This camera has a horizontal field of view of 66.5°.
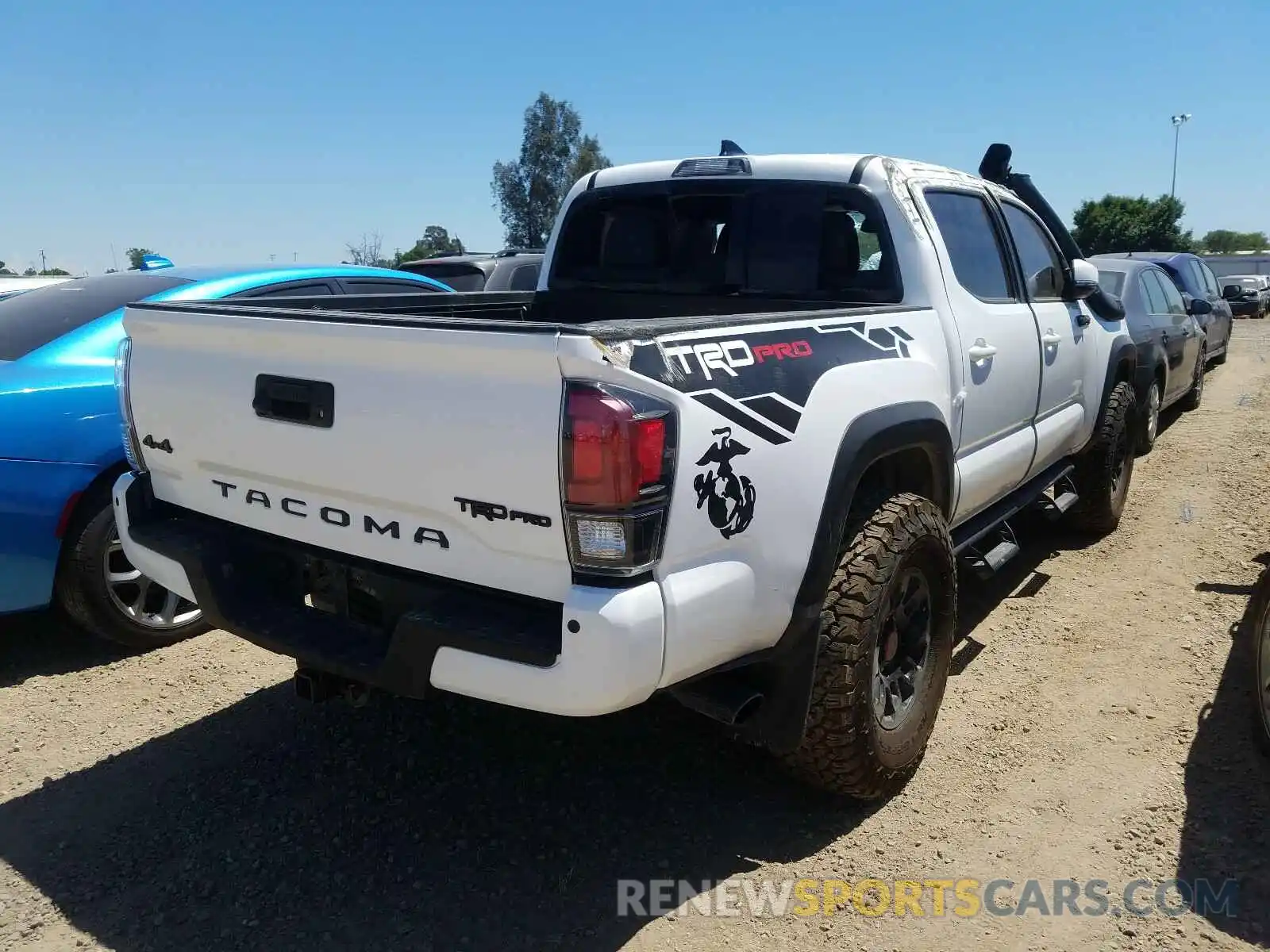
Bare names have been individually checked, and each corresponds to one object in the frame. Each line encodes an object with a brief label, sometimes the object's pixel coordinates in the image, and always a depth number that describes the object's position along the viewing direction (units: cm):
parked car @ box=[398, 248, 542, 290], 1032
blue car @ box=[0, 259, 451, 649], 378
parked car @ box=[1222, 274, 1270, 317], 2762
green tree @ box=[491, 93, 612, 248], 6031
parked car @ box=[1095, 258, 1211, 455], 783
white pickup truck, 213
